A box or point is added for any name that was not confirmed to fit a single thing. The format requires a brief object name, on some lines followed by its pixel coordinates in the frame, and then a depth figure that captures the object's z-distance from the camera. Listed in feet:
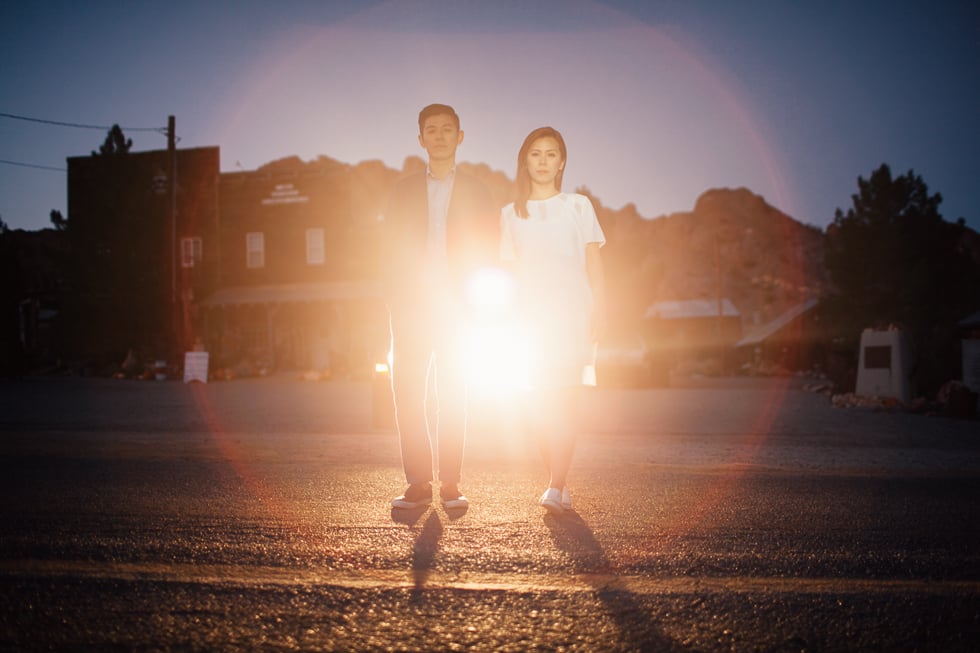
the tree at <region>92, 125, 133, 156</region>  95.09
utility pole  79.82
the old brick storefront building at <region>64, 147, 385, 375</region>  90.94
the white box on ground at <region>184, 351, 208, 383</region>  66.44
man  11.87
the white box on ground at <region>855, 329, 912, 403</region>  36.60
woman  11.30
